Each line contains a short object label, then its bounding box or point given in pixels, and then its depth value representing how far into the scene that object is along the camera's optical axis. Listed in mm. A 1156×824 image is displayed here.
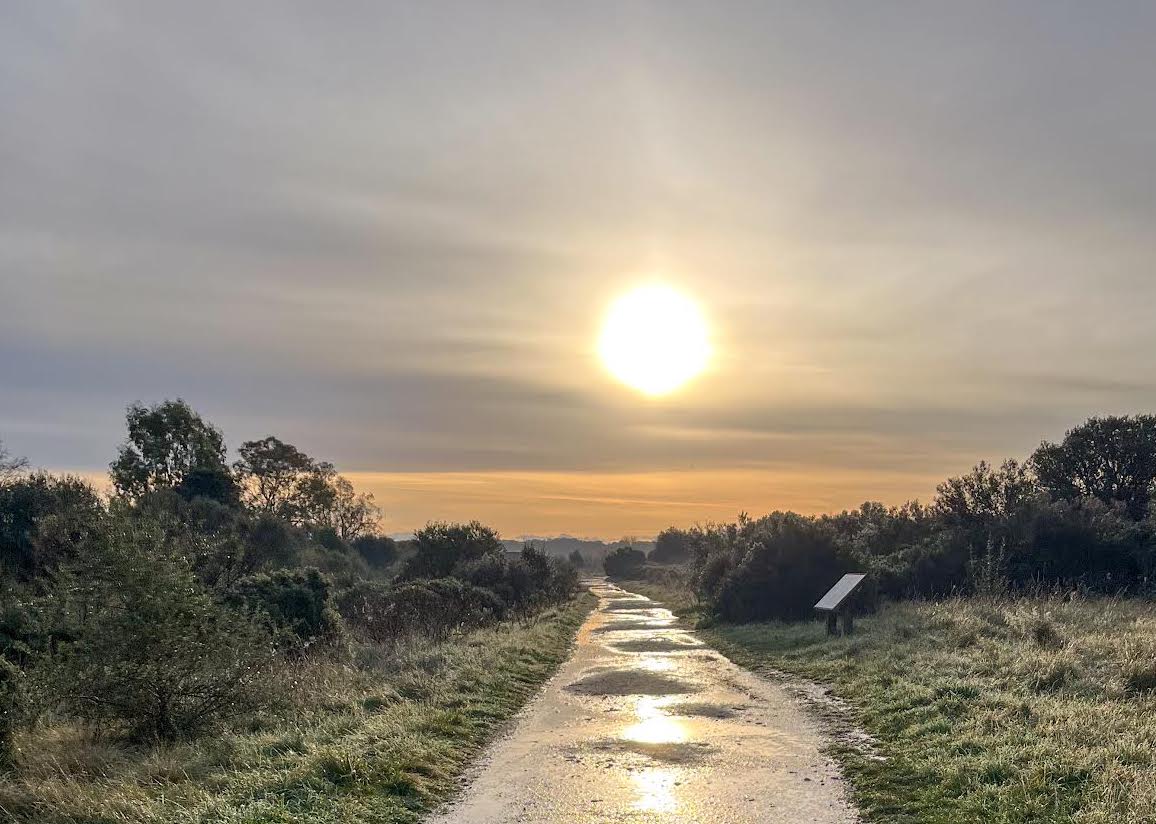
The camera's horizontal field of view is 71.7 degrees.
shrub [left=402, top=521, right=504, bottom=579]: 43812
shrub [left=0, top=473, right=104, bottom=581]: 23031
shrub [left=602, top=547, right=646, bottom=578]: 100969
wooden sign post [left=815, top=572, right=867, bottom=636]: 21031
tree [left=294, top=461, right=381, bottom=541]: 73875
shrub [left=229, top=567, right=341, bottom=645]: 19406
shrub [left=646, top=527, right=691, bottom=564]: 121325
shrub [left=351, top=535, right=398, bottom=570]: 80688
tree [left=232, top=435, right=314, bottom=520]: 69938
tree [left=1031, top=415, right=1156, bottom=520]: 44531
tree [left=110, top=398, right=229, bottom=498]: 54625
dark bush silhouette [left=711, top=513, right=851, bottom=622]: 29094
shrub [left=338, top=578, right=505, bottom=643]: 22906
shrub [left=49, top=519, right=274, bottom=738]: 10719
